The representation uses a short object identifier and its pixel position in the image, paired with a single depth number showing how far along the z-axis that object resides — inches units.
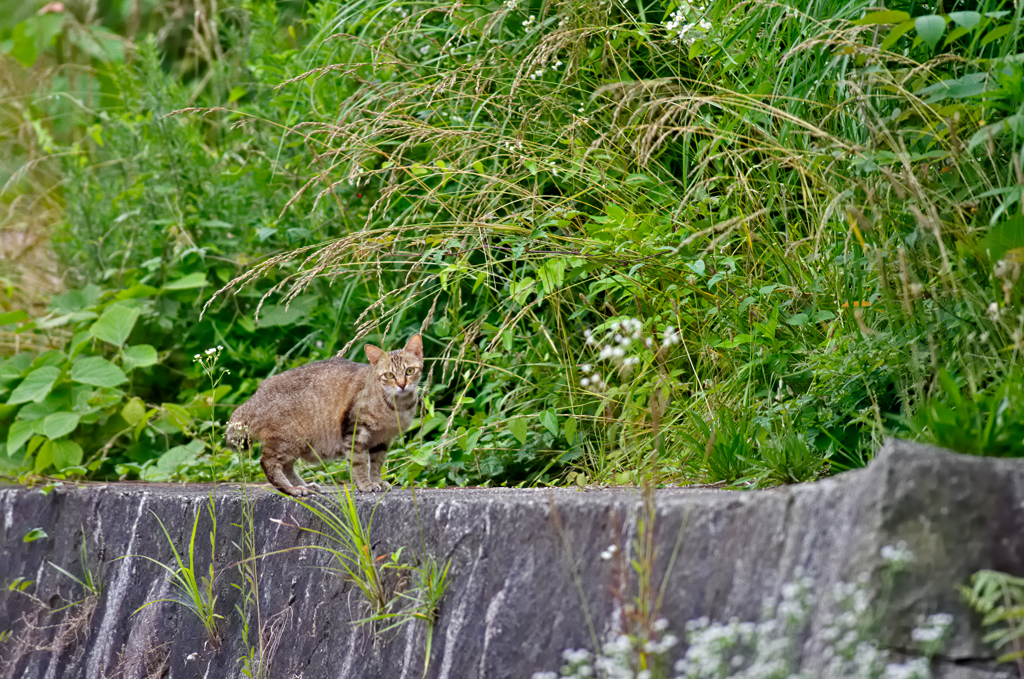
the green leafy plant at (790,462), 1041.7
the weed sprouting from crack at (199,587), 1055.7
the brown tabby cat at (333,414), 1063.1
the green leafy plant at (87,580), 1067.9
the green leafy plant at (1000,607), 992.5
